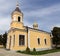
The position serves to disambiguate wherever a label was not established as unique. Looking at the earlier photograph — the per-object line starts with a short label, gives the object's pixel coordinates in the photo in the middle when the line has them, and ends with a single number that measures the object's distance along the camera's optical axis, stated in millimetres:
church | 11498
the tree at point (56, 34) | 14962
